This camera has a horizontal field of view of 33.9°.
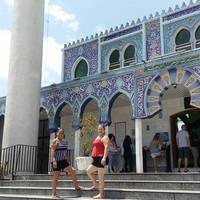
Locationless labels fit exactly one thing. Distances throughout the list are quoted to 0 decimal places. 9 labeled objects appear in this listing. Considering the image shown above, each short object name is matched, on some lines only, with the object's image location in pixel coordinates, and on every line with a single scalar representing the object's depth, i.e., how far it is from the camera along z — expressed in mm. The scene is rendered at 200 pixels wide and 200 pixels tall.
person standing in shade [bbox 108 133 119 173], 11227
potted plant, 9898
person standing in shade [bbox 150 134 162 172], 11930
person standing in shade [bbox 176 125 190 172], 9516
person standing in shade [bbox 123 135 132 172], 12281
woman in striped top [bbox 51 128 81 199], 6793
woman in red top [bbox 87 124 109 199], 6332
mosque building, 10594
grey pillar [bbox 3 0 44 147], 12094
